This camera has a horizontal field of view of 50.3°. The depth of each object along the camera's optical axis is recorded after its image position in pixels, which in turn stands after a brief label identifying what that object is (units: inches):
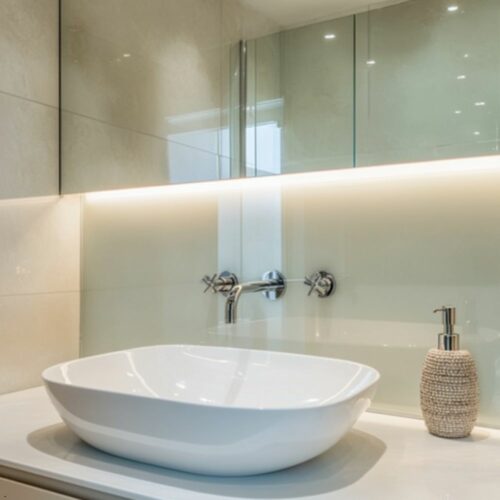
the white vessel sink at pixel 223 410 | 28.2
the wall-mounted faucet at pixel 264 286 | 44.3
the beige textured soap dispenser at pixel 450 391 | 36.1
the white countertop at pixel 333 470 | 28.2
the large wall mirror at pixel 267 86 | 39.2
